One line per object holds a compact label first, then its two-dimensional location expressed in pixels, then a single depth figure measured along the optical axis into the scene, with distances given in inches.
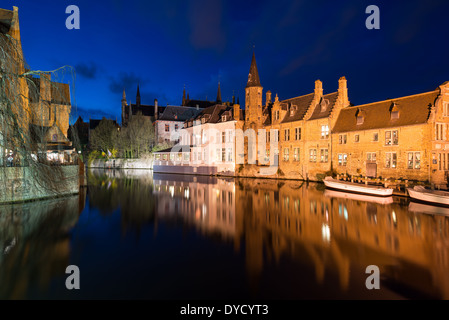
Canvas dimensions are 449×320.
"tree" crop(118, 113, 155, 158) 2406.5
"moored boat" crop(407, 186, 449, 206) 682.0
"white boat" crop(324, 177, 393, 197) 833.7
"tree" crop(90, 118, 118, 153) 2741.1
